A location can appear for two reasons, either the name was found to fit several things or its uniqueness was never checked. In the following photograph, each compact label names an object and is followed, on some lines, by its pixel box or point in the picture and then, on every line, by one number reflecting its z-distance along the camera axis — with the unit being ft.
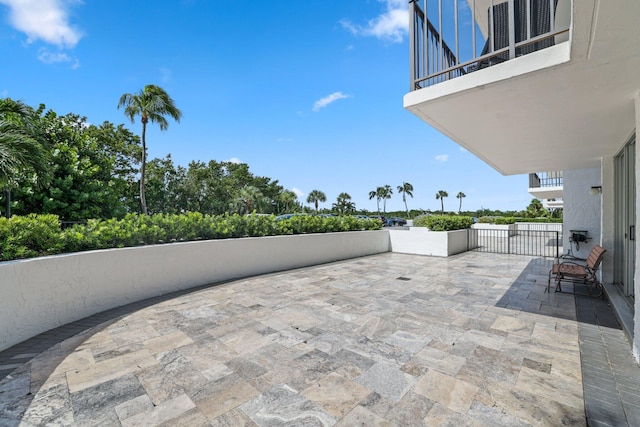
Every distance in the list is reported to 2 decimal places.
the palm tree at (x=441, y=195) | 168.66
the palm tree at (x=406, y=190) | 169.55
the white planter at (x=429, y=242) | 30.73
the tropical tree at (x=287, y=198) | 111.14
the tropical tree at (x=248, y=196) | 84.53
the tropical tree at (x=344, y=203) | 145.18
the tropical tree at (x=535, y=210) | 93.42
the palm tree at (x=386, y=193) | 177.78
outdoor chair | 15.19
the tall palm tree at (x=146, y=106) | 45.93
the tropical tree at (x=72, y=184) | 34.55
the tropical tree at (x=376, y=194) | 179.11
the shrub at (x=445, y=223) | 32.40
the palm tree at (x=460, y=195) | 171.73
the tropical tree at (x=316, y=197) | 141.79
